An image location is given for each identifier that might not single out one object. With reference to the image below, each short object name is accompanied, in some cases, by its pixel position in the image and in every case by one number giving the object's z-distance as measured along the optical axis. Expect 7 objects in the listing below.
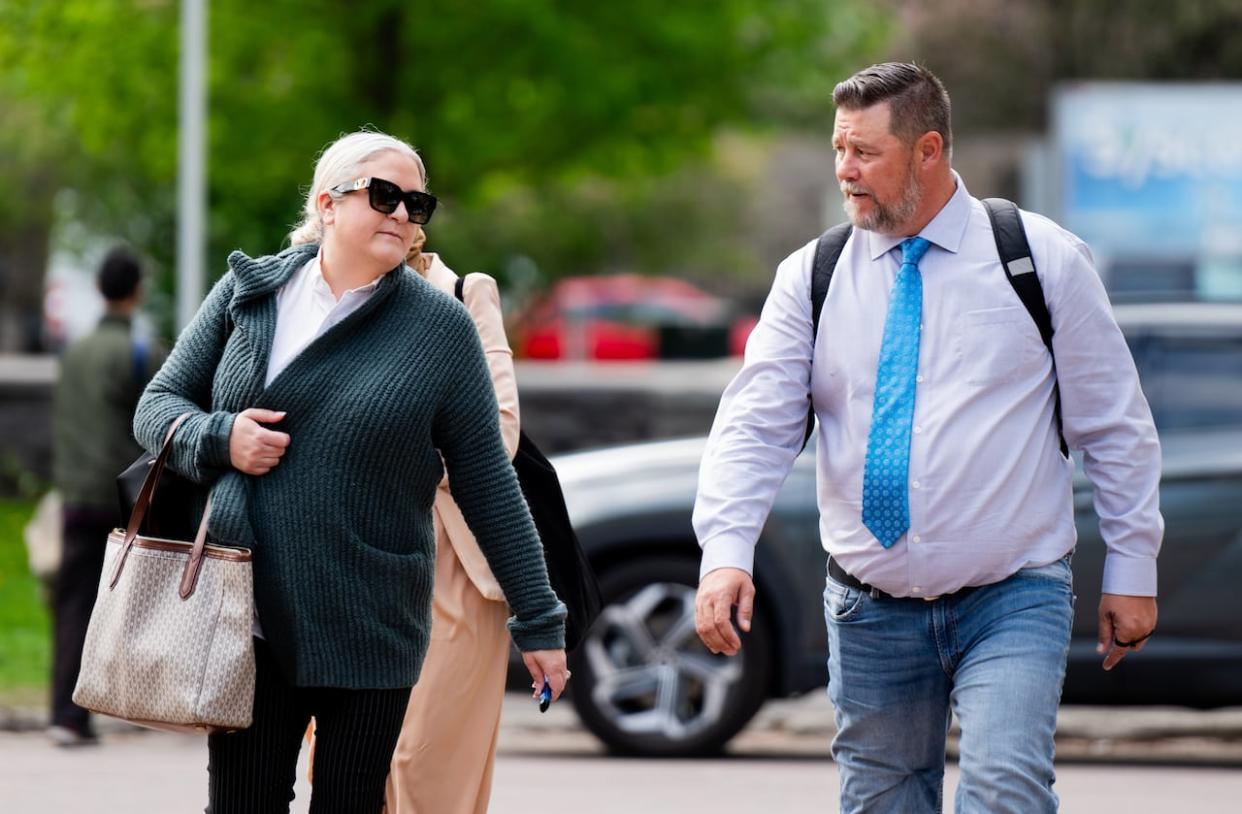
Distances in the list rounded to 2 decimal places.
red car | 67.25
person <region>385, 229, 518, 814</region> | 8.98
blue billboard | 56.12
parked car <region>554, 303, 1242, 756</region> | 14.81
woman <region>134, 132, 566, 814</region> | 7.29
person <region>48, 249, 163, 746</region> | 16.30
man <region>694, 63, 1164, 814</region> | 7.86
